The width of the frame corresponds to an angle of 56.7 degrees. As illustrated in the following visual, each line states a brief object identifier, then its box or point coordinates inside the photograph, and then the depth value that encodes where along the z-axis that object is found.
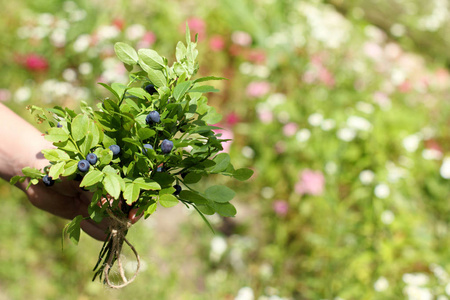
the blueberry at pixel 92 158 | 0.80
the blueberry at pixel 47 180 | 0.92
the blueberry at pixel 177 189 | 0.90
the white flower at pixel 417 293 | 1.87
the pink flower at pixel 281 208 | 2.32
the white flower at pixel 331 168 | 2.38
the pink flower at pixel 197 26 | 3.19
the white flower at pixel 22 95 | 2.69
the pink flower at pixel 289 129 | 2.51
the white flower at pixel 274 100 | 2.70
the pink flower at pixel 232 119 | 2.72
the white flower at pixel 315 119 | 2.50
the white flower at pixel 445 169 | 2.39
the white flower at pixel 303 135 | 2.46
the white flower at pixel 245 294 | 2.01
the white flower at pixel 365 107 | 2.61
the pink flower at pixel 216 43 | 3.14
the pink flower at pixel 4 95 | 2.78
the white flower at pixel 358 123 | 2.42
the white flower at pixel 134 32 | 2.95
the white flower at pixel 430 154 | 2.50
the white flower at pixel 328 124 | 2.47
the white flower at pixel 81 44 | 2.80
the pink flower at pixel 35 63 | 2.83
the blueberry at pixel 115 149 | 0.83
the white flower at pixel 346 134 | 2.38
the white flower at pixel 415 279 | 1.92
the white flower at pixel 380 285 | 1.94
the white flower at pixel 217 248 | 2.24
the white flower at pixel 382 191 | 2.21
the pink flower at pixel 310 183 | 2.27
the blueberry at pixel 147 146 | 0.80
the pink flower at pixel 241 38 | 3.20
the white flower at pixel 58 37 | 2.91
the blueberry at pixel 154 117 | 0.81
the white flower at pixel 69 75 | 2.78
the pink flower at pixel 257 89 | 2.80
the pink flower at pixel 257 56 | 3.08
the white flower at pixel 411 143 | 2.44
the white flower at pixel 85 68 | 2.74
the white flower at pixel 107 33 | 2.83
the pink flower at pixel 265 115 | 2.64
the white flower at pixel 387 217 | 2.19
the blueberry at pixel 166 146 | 0.80
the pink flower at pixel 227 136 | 2.46
